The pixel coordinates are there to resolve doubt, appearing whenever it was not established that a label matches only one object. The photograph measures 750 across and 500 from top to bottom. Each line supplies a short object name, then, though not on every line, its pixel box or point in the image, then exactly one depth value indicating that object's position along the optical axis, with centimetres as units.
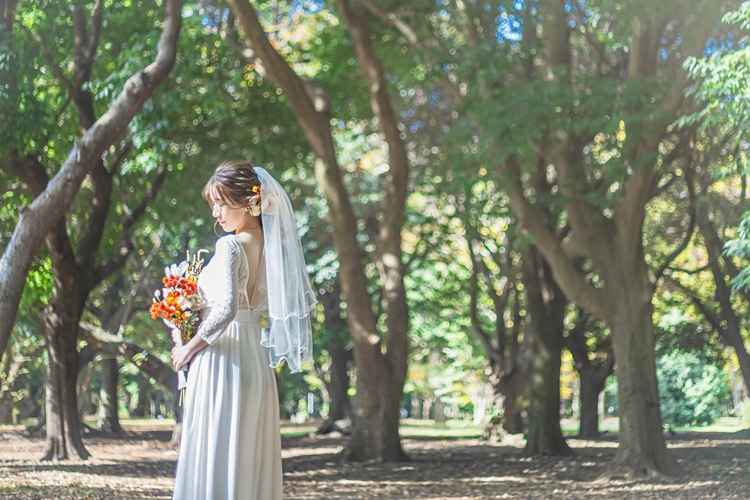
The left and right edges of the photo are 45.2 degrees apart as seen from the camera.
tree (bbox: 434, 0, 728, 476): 1178
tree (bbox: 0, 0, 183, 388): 823
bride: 502
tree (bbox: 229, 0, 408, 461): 1552
